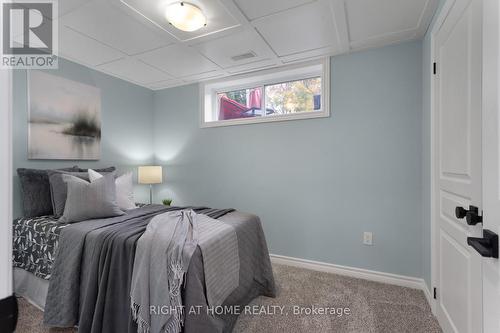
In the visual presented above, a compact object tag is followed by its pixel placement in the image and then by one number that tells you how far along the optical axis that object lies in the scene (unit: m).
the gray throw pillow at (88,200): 2.00
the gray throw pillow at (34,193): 2.24
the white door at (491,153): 0.83
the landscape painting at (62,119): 2.47
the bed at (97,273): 1.43
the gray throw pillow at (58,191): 2.20
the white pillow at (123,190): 2.37
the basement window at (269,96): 2.86
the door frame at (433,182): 1.83
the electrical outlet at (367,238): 2.51
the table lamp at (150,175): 3.40
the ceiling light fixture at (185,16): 1.79
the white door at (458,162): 1.15
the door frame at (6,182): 0.36
